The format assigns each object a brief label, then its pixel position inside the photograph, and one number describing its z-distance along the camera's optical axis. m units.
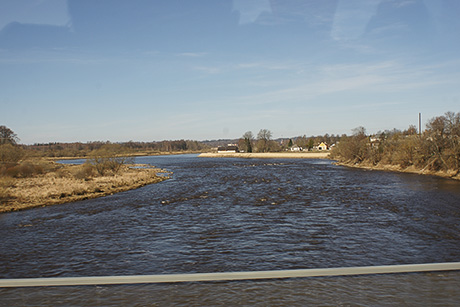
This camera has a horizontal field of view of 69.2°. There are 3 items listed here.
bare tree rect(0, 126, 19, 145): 65.51
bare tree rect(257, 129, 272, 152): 136.25
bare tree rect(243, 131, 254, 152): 136.99
